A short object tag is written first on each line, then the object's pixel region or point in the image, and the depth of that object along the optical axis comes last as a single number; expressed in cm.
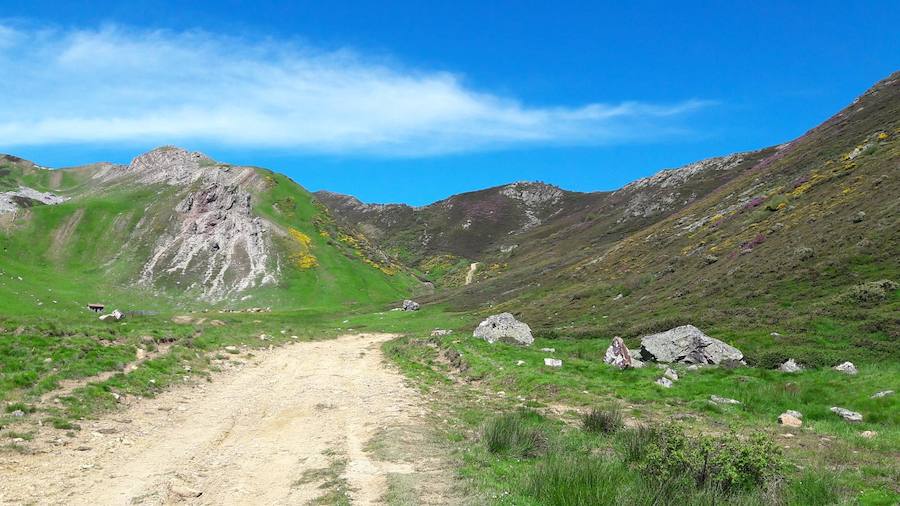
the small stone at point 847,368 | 2211
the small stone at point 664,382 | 2300
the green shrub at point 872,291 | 2894
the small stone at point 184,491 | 1085
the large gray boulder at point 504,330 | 3819
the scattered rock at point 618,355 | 2719
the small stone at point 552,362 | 2772
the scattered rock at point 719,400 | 2030
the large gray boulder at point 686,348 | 2722
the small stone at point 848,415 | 1757
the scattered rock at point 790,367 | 2394
